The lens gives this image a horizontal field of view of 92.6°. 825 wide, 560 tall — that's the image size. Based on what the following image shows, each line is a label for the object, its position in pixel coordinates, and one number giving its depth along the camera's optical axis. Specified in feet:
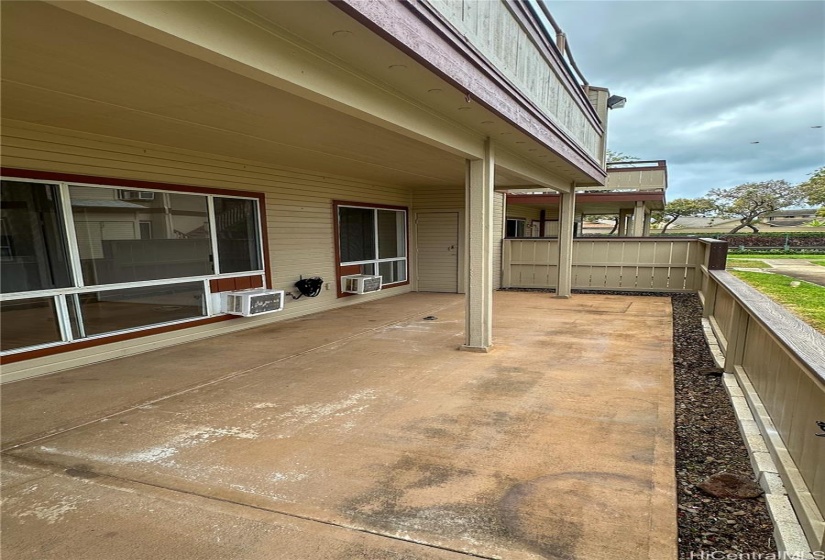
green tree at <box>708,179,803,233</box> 105.09
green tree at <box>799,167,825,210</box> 100.27
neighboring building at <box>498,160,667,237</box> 45.01
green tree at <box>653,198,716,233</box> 122.62
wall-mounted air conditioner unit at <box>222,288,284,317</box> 19.72
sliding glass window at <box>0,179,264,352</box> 13.78
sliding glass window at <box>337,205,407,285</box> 28.22
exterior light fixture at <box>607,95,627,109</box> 29.35
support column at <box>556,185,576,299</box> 30.17
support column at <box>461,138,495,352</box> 15.67
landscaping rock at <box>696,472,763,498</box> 7.11
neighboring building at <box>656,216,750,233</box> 148.31
